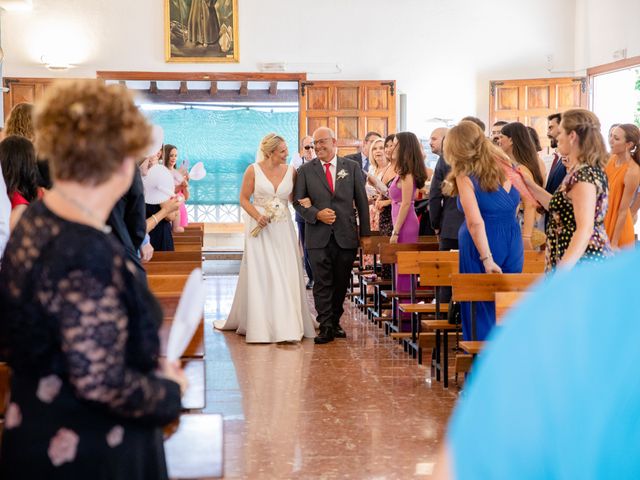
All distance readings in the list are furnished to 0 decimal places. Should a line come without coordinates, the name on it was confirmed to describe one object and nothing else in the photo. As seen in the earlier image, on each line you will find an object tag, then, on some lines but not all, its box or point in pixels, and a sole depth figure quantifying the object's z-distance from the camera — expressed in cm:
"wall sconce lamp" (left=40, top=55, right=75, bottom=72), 1558
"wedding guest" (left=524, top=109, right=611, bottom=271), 475
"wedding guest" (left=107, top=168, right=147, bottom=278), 439
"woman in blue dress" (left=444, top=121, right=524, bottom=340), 612
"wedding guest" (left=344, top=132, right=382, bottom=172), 1243
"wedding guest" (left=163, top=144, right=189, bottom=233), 975
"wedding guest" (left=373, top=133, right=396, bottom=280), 997
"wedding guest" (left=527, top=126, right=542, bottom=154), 779
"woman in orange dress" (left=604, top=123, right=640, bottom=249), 866
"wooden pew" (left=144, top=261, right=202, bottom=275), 596
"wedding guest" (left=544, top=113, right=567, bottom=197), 726
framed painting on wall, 1570
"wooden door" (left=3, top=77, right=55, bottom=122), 1547
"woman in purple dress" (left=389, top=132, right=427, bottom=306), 853
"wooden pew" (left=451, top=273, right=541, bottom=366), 571
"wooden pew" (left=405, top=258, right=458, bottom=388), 659
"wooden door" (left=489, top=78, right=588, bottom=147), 1573
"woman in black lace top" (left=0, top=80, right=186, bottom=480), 181
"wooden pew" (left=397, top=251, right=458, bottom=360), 683
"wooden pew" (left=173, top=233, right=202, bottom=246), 1015
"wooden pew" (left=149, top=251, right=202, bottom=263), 686
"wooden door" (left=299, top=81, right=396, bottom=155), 1599
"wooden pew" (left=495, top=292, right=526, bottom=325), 501
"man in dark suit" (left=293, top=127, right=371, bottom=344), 848
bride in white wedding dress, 847
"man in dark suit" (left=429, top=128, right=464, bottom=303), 816
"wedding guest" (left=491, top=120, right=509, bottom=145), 851
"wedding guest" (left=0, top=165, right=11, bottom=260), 426
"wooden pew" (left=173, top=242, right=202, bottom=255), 955
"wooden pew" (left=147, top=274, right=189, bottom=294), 483
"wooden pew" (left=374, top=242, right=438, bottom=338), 838
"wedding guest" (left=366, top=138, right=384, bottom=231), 1098
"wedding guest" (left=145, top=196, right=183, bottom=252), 784
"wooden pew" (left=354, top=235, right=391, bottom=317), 901
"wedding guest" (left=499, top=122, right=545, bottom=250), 729
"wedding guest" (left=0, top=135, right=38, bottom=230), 440
